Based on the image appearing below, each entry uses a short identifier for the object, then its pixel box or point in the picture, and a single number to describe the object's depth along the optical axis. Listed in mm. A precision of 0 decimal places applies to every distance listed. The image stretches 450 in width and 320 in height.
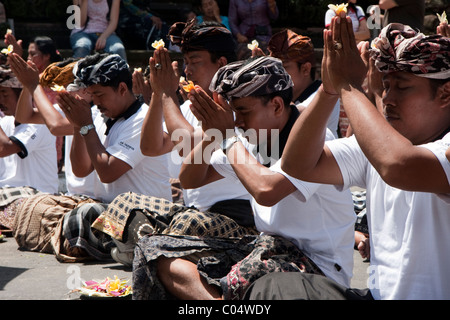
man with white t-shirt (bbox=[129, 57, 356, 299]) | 3162
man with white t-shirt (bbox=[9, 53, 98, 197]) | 5758
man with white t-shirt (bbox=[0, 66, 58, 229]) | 6148
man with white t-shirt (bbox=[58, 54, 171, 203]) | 5086
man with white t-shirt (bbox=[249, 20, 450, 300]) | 2367
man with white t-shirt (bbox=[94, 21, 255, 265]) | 4008
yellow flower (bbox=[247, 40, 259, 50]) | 4636
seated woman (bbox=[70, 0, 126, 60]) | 9586
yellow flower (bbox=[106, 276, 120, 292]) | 4164
